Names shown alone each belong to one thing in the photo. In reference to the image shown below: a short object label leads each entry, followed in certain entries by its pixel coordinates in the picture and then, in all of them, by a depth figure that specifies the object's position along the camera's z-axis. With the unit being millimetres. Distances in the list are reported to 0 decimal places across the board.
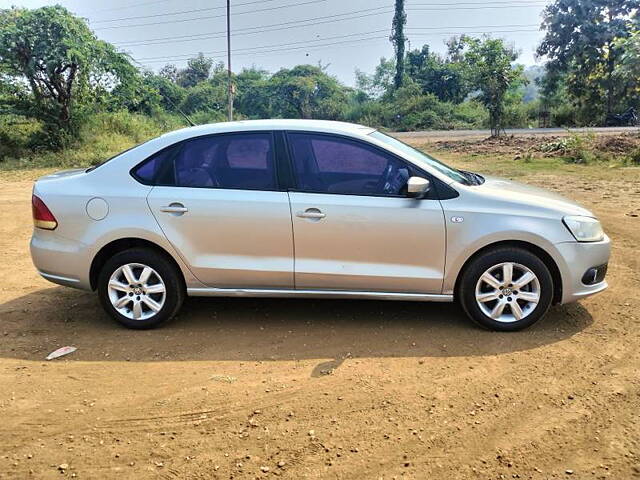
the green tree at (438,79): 42306
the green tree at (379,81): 47972
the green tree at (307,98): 43844
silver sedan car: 4375
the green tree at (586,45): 33812
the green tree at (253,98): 44875
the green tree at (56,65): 17625
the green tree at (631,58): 13931
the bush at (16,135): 19062
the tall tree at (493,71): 23031
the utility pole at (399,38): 45150
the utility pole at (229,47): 26297
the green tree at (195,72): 57334
